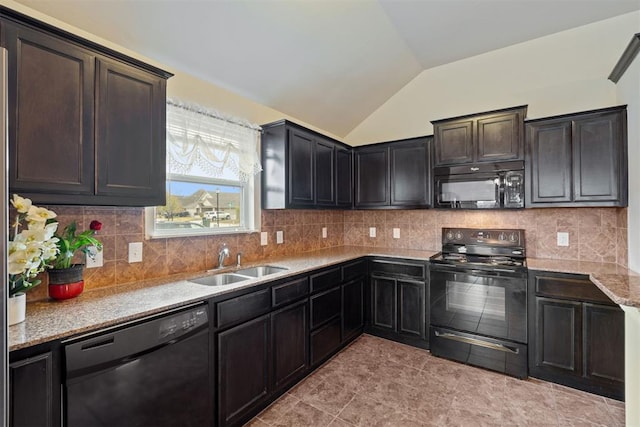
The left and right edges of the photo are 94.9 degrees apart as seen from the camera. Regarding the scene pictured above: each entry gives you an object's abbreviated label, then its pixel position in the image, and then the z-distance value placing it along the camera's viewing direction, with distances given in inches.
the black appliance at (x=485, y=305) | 104.3
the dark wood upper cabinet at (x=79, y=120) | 53.9
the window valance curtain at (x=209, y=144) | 91.0
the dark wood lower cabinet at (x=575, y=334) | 89.7
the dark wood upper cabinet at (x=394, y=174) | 137.1
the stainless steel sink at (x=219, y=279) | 89.9
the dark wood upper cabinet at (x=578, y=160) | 98.6
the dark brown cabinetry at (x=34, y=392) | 43.4
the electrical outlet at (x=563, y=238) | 117.1
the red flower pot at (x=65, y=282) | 62.3
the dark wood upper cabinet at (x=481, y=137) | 113.7
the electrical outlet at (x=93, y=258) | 72.5
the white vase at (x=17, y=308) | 49.6
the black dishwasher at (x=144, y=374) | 49.8
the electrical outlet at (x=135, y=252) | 80.4
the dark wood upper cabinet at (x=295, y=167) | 115.1
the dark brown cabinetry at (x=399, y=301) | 123.5
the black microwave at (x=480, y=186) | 115.0
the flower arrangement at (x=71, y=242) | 61.4
